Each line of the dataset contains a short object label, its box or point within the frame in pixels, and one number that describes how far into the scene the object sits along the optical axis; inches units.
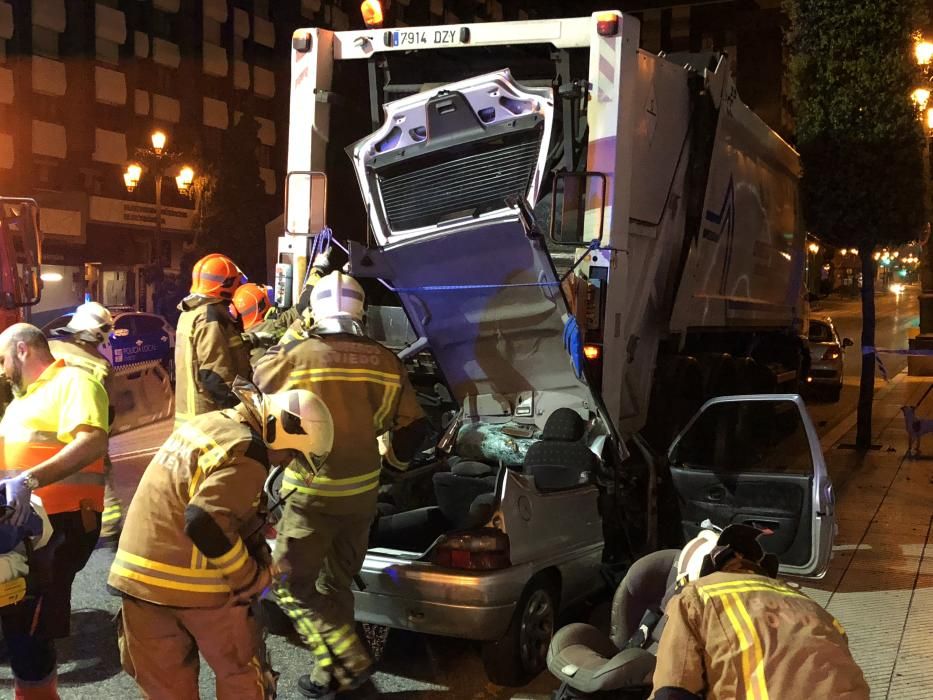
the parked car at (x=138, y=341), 429.4
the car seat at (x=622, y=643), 108.3
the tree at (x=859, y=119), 329.1
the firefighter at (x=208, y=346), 209.3
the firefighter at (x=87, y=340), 168.7
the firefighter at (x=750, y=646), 75.2
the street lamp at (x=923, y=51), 351.7
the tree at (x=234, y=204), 1032.4
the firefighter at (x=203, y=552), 104.0
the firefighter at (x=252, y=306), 255.6
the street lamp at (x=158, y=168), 834.2
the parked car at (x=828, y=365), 543.8
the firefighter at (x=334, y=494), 143.7
